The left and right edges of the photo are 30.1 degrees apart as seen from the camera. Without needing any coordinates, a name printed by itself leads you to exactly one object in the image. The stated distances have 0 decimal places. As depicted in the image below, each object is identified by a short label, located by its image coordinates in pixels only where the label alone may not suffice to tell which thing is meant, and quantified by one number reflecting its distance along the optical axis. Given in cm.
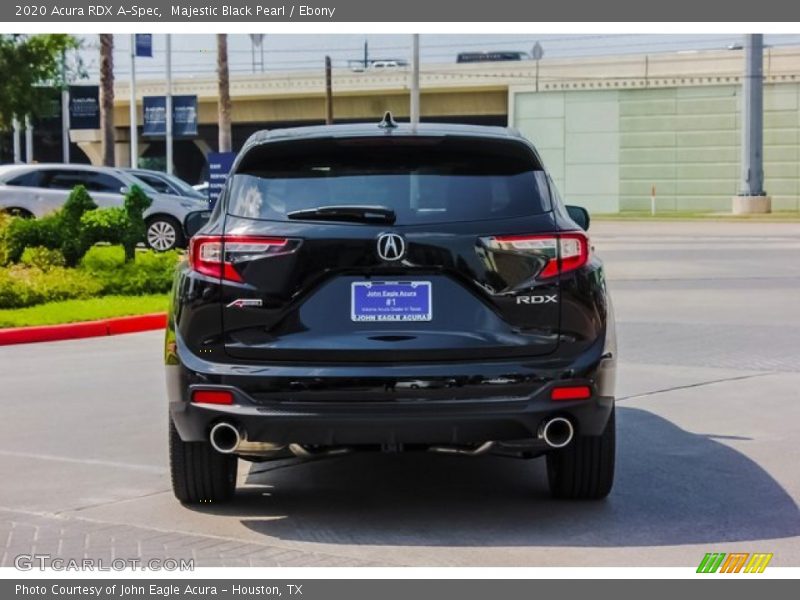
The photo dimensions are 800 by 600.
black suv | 600
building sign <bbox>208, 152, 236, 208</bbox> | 1917
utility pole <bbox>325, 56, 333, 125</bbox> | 6938
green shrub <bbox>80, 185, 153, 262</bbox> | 1816
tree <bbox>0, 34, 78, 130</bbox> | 2075
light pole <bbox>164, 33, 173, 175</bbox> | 6088
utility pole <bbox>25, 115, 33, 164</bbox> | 7240
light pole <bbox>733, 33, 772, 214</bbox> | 5112
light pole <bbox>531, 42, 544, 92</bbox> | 6975
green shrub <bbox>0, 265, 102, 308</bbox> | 1586
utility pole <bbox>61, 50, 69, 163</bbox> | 6803
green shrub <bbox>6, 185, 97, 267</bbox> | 1800
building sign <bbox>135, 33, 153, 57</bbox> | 5697
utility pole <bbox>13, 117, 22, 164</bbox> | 6878
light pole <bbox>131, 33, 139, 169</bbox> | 6549
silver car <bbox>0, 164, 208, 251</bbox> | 2770
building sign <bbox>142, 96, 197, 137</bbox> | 5956
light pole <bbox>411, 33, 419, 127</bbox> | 5366
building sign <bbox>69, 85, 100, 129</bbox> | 4862
